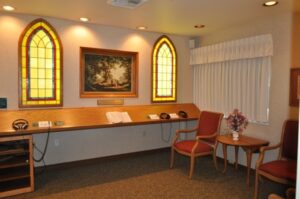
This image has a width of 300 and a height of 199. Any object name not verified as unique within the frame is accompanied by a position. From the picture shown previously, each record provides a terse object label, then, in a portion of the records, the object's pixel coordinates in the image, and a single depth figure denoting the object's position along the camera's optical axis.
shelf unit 2.99
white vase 3.59
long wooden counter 3.23
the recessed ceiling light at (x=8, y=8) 3.15
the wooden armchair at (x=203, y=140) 3.63
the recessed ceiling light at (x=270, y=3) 2.90
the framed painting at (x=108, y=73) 4.09
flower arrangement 3.58
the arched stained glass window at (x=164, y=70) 4.71
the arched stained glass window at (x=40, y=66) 3.54
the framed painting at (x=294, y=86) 3.21
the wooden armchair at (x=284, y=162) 2.61
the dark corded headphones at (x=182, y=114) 4.52
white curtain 3.62
